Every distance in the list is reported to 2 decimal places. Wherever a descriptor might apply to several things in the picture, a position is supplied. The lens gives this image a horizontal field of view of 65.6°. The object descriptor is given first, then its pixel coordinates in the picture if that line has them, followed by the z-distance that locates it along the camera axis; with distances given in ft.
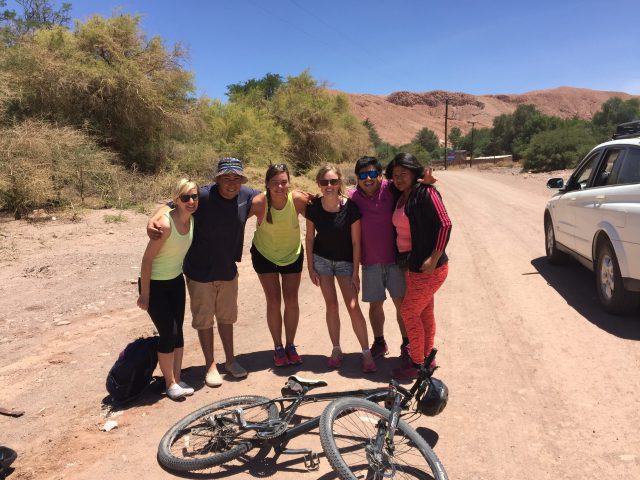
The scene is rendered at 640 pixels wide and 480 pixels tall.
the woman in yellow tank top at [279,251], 14.25
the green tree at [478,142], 252.62
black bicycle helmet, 10.18
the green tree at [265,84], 156.44
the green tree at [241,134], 72.59
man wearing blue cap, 13.76
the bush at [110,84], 48.85
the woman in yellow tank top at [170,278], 12.68
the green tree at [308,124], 94.38
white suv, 16.39
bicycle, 9.86
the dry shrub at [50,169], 36.32
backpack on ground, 12.97
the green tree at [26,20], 66.49
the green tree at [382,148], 184.35
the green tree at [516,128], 198.90
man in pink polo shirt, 13.88
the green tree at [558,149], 112.88
